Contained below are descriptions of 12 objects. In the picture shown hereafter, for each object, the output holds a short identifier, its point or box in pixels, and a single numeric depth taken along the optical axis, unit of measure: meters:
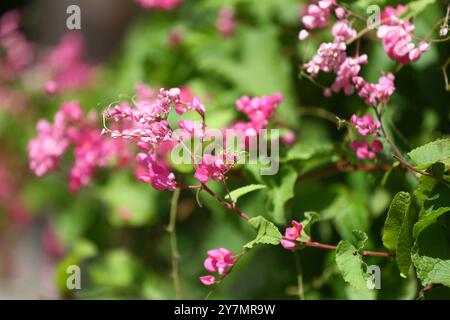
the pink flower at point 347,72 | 0.53
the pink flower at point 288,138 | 0.60
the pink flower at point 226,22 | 0.73
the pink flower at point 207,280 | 0.52
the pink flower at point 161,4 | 0.73
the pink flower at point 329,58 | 0.53
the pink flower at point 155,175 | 0.52
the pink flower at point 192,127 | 0.52
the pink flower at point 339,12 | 0.54
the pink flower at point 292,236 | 0.52
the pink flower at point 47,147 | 0.62
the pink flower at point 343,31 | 0.54
